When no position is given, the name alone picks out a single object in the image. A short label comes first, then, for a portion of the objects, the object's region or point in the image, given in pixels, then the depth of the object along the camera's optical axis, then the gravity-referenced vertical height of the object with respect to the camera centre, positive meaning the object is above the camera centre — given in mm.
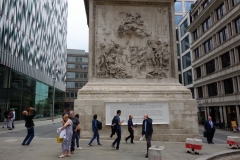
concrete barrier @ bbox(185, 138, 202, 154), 9617 -2012
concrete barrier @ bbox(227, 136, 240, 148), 11812 -2279
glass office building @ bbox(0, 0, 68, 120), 28938 +9524
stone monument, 13336 +2370
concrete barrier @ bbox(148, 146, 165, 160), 6438 -1583
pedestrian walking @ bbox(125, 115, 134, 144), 11602 -1345
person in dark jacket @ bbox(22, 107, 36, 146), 10783 -945
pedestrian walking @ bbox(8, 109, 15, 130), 19802 -1146
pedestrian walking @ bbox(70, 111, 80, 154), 9367 -877
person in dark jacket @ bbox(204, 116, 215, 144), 13773 -1746
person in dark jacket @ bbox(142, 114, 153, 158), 8850 -1084
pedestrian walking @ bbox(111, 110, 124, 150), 9977 -1165
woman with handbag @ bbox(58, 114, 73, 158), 8227 -1366
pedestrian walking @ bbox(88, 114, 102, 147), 10861 -1229
